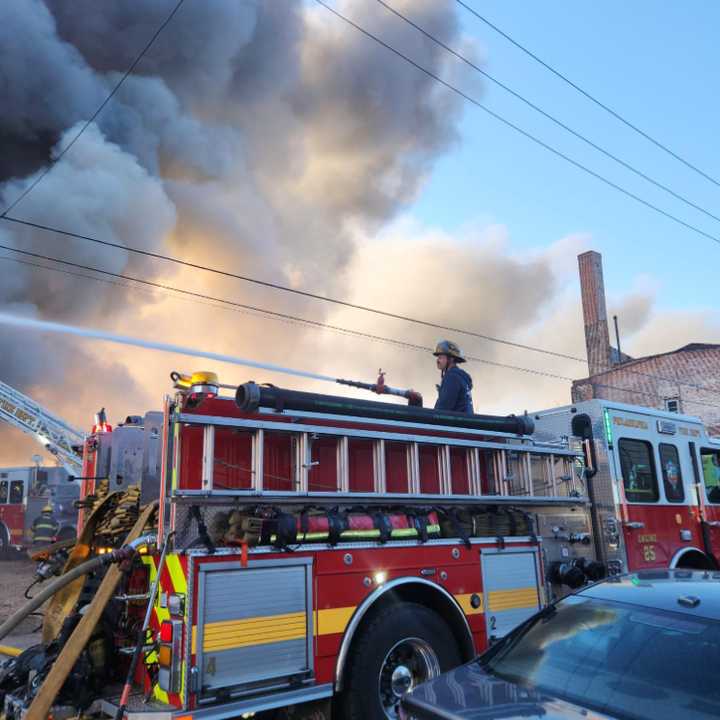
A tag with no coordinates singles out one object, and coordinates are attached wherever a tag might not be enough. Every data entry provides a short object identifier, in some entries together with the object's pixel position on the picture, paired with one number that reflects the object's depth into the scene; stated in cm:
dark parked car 260
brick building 2917
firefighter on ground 1595
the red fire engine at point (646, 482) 658
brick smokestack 3331
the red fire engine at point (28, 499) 1900
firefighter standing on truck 636
